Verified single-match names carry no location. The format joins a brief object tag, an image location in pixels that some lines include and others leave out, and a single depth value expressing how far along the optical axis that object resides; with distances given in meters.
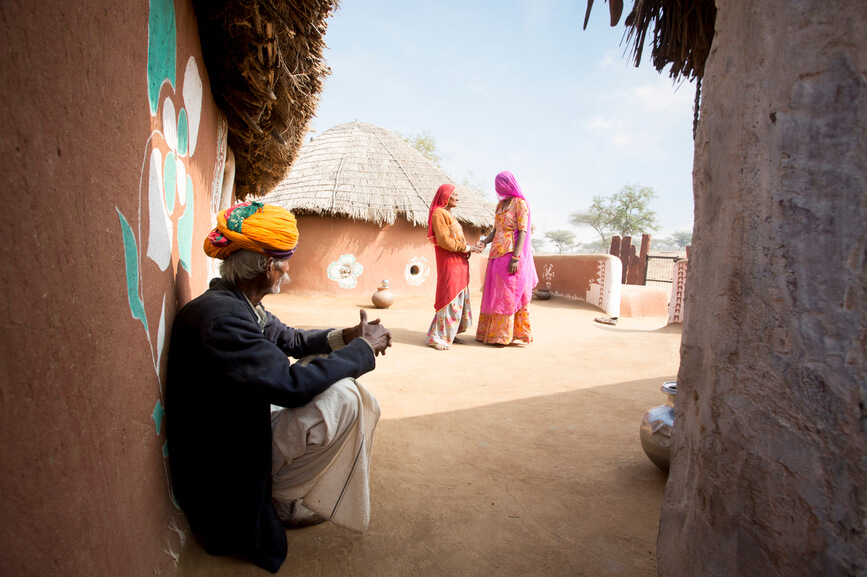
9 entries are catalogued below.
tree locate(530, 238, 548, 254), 67.94
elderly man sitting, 1.49
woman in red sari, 5.32
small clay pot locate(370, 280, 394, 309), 9.55
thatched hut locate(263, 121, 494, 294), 10.63
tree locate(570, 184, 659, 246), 34.50
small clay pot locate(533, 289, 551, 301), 11.05
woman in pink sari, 5.20
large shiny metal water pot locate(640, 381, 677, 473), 2.17
